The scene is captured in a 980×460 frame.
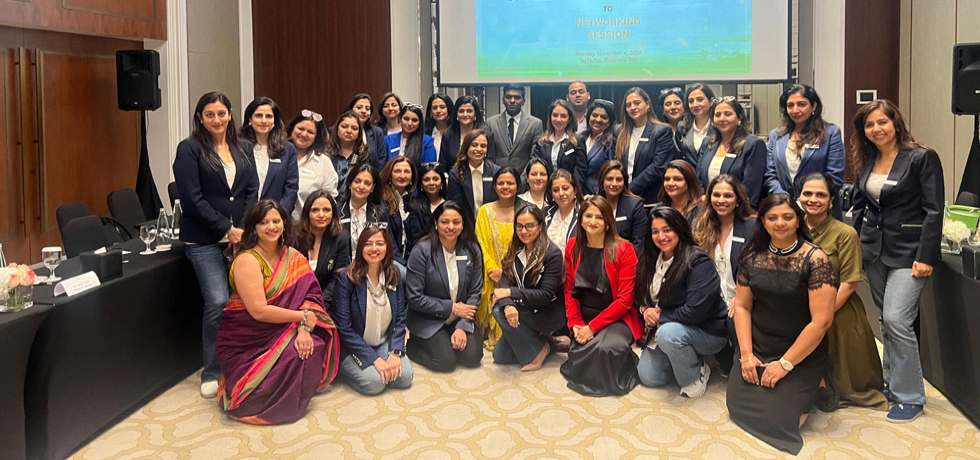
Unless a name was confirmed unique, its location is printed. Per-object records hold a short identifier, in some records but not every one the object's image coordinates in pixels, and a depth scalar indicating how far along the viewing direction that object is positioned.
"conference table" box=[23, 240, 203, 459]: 2.75
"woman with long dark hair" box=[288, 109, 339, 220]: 4.27
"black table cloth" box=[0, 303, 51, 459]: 2.50
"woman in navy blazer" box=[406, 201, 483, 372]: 3.96
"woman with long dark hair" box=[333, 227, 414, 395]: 3.60
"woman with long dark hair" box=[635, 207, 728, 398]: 3.46
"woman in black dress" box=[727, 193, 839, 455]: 2.99
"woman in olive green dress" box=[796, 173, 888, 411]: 3.27
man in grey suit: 5.10
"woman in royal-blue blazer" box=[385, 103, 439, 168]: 4.86
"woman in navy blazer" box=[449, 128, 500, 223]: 4.55
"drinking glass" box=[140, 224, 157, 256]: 3.72
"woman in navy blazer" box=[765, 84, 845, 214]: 4.02
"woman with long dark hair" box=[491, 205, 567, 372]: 3.93
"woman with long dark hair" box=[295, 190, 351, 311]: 3.81
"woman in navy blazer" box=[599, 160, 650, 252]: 4.19
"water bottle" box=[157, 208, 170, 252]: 3.85
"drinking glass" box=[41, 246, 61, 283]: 3.06
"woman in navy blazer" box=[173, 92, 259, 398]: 3.57
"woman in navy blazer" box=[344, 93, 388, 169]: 4.88
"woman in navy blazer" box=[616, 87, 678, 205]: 4.67
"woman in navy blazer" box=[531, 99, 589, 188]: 4.81
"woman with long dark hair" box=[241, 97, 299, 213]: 3.88
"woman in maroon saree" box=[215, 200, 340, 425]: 3.28
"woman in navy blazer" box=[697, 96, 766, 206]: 4.15
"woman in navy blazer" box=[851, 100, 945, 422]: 3.17
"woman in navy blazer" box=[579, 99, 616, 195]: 4.83
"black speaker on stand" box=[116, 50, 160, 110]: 5.85
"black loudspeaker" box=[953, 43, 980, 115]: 4.16
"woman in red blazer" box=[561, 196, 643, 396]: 3.60
